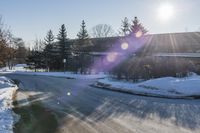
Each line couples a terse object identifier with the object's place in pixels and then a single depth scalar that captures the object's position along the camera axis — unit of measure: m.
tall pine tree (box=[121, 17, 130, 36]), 39.59
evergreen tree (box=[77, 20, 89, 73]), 27.27
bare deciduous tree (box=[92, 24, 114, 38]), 59.68
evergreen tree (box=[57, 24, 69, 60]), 32.40
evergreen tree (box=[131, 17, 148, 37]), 28.29
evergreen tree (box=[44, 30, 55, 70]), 33.68
